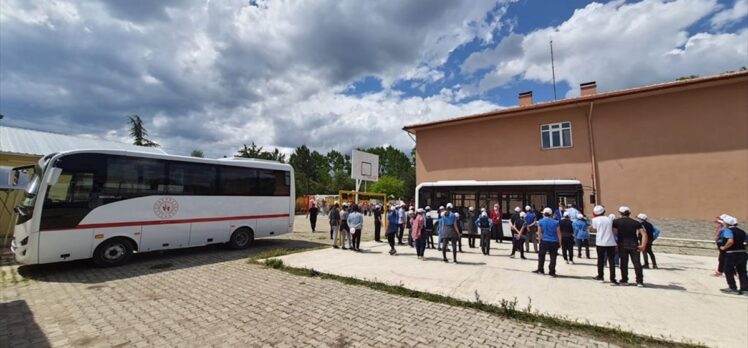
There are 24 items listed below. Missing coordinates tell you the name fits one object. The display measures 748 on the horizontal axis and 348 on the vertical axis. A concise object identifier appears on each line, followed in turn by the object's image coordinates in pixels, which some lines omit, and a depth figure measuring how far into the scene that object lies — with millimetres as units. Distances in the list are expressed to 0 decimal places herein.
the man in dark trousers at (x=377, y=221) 13543
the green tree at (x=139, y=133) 30078
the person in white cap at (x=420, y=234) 9547
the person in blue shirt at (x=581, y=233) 10016
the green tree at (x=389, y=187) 59250
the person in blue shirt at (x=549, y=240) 7500
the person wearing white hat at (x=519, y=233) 9906
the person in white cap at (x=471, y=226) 12039
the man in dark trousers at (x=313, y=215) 16952
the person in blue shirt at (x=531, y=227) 10125
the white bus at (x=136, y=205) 7234
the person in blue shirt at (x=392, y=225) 10742
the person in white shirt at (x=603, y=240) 6914
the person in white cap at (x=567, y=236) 9109
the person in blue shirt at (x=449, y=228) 9156
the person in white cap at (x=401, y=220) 12062
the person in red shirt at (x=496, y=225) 13115
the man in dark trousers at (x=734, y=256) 6270
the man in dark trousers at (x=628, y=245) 6629
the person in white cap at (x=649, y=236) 8602
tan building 12602
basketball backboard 17922
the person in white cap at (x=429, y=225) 11422
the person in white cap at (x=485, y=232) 10562
